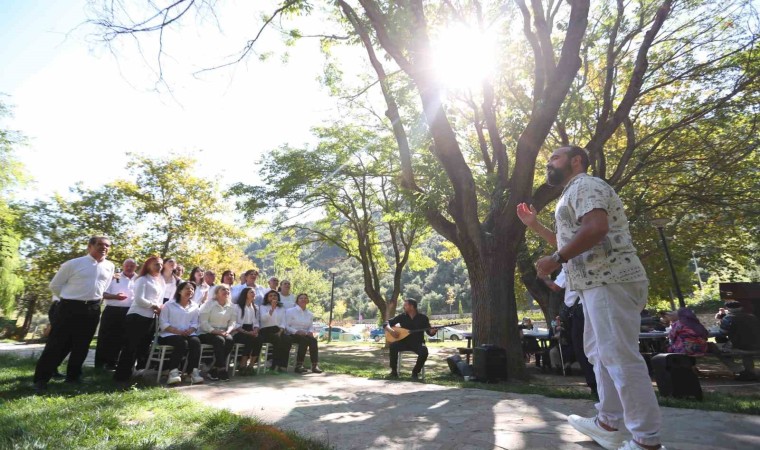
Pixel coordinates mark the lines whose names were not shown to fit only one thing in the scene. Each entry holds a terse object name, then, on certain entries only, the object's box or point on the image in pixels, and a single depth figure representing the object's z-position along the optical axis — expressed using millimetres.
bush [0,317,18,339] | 24844
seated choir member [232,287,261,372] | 7121
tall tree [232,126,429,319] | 15758
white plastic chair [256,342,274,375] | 7378
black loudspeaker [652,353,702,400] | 4219
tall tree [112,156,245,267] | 21172
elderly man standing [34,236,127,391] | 4699
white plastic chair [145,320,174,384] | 5605
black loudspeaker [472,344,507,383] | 6305
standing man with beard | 2198
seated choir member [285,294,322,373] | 7851
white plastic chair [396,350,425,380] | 7097
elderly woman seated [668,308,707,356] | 7469
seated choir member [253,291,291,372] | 7770
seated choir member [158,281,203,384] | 5691
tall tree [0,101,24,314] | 18745
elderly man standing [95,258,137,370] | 6359
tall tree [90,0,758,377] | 6973
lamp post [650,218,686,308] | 11211
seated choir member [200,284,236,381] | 6289
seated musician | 7316
